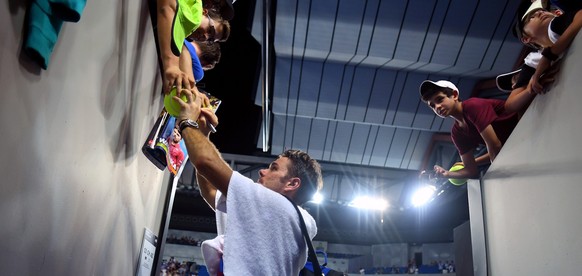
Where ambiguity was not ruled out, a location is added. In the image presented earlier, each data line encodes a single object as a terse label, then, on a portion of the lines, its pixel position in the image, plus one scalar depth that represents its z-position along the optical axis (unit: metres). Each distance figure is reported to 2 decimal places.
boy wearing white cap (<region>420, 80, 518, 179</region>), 2.79
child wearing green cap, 1.47
